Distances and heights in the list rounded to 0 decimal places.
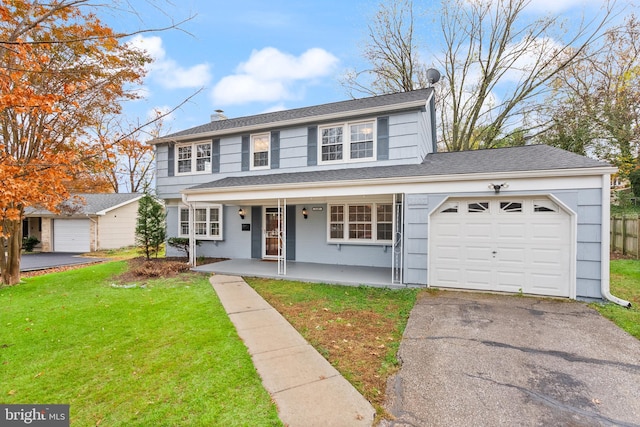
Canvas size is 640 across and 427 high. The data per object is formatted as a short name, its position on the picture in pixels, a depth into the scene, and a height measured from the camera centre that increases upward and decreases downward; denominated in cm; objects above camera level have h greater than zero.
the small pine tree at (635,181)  1350 +150
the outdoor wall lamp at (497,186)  637 +56
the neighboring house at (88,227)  1897 -128
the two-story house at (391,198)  613 +34
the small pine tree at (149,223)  1170 -58
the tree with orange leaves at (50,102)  434 +237
